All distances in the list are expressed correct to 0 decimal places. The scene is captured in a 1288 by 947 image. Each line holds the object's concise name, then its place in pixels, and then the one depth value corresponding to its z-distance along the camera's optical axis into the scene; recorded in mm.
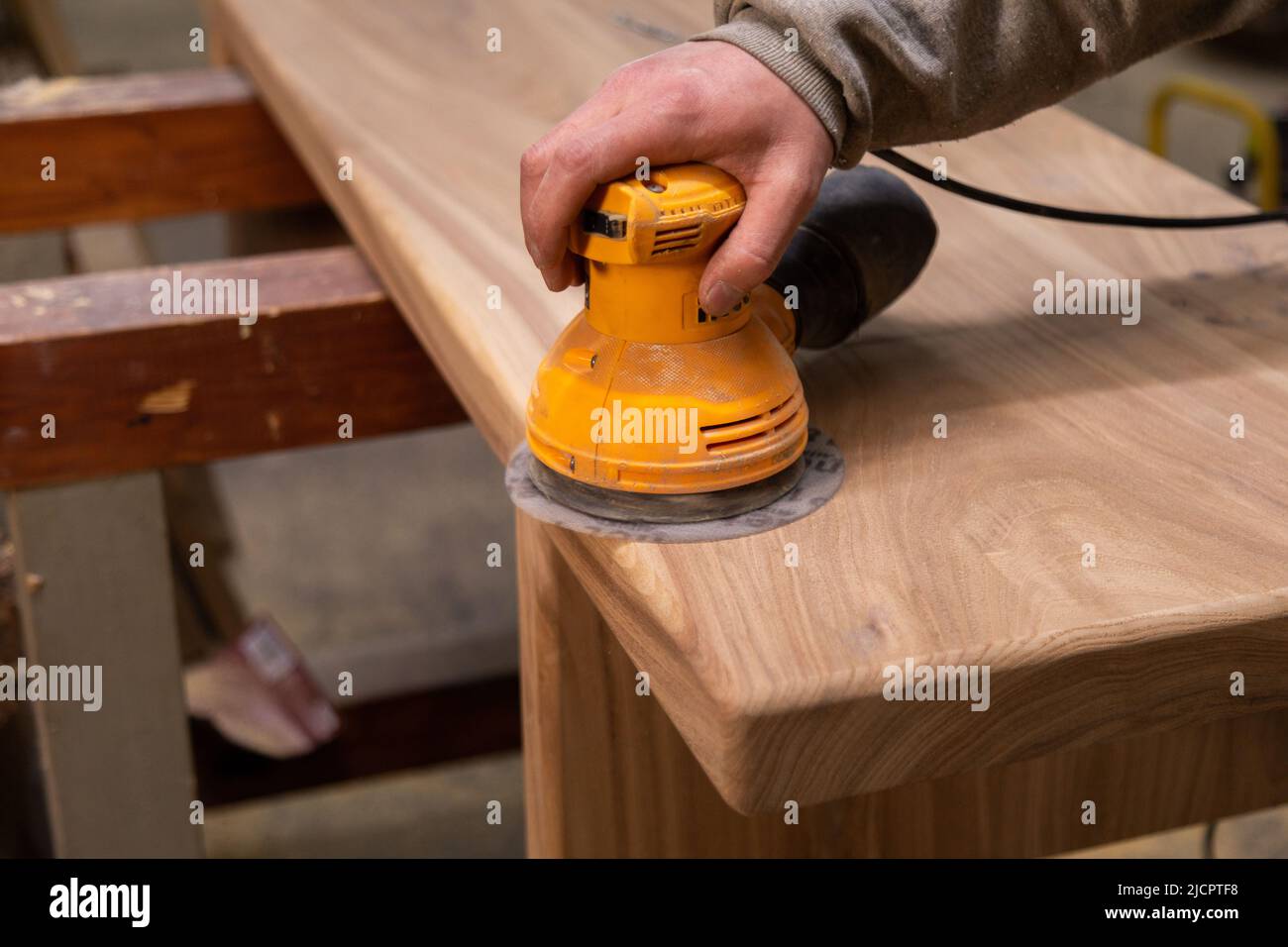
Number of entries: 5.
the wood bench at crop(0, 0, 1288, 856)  657
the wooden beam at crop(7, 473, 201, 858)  1113
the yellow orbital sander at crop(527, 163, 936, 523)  706
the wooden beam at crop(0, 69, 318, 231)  1499
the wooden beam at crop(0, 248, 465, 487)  1062
